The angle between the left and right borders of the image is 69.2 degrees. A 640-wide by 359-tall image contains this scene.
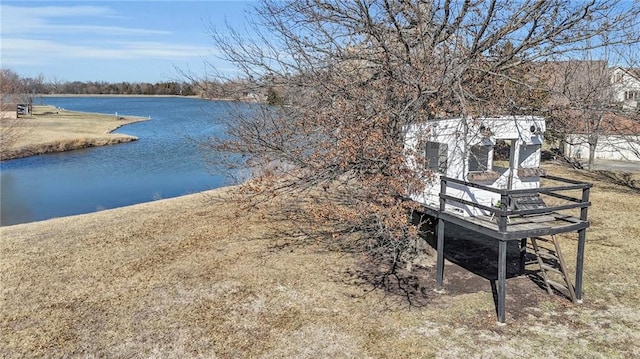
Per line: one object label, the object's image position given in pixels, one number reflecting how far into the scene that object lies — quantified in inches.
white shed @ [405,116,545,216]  264.8
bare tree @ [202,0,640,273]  266.2
